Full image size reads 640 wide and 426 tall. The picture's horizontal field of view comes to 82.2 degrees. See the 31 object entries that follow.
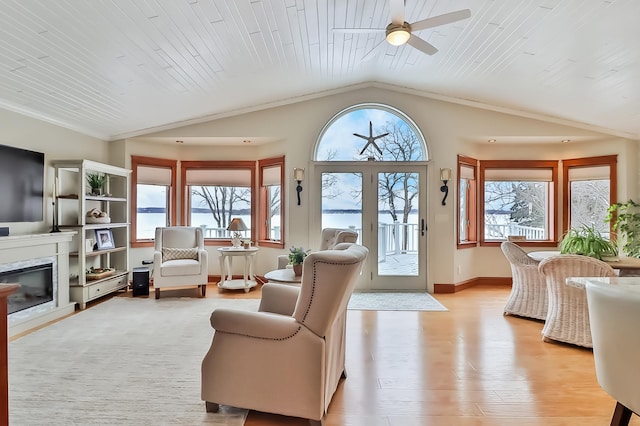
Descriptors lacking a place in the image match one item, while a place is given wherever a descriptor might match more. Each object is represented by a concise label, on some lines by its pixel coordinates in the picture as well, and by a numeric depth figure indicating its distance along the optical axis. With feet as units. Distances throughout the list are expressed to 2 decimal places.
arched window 18.95
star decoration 18.93
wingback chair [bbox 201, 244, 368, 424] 6.56
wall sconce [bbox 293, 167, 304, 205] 18.44
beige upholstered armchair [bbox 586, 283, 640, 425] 5.46
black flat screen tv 12.59
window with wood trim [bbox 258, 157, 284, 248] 19.45
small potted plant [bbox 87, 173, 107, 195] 16.51
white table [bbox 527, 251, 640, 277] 11.18
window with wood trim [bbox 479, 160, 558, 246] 20.34
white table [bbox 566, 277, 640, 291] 7.03
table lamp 18.07
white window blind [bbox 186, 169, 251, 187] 20.83
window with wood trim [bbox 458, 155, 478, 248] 19.42
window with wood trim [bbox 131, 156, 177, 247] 19.45
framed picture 16.67
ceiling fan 9.01
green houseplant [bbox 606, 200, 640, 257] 17.07
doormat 15.58
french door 18.78
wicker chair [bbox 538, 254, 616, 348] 10.87
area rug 7.24
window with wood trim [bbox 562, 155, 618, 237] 18.58
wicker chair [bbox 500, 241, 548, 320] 13.76
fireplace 12.03
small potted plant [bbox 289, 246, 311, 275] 12.31
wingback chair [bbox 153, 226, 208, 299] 16.56
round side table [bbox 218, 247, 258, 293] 18.10
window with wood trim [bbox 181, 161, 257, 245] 20.79
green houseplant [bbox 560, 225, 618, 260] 12.32
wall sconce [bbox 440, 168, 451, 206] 18.22
